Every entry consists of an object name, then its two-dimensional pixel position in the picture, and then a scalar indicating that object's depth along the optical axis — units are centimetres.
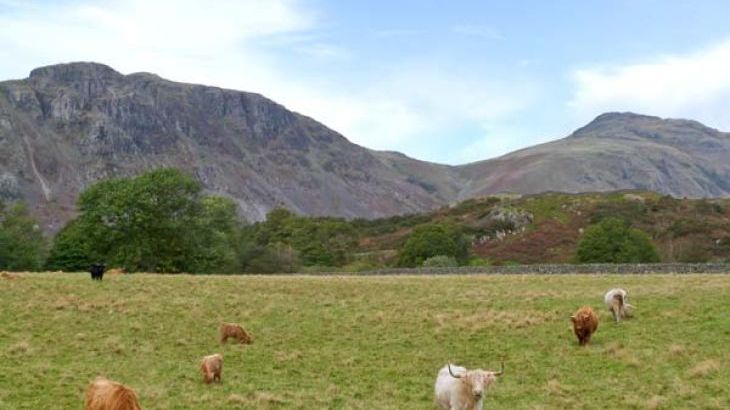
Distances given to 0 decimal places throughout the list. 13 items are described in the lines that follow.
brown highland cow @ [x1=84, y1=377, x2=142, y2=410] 1372
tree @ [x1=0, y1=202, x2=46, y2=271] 8756
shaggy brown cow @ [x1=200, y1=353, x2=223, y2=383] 1980
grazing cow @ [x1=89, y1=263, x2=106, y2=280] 4165
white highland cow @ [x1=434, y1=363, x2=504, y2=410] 1530
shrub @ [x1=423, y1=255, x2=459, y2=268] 9362
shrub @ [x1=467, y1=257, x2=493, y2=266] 10625
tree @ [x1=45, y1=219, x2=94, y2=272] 8700
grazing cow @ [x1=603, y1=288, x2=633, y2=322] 2764
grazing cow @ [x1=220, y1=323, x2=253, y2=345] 2597
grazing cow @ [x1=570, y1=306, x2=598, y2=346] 2412
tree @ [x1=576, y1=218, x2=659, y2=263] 9894
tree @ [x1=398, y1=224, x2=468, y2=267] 11150
